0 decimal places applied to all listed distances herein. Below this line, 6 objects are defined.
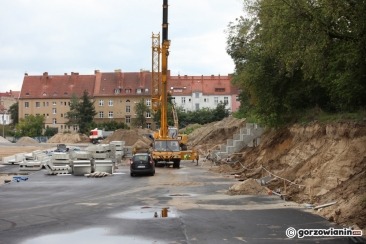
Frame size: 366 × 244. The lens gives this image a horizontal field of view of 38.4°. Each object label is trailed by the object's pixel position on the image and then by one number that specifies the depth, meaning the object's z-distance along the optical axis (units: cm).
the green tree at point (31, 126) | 11238
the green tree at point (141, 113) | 10469
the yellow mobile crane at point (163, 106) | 4266
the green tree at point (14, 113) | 14288
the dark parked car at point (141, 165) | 3484
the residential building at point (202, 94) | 12344
